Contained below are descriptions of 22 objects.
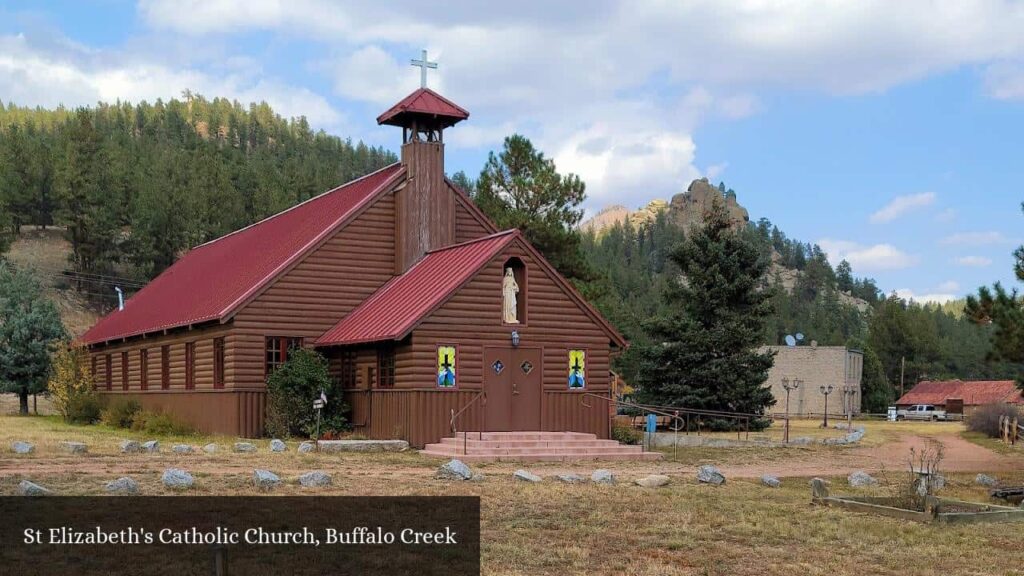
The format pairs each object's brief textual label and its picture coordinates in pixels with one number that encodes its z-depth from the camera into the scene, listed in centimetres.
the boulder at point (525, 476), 1962
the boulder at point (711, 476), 2066
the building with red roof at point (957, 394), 9662
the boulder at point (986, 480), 2317
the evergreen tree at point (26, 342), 5234
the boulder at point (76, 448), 2466
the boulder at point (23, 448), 2431
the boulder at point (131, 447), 2542
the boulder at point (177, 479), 1726
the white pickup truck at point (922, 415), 8644
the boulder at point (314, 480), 1812
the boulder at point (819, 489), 1761
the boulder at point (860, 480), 2133
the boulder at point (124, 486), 1627
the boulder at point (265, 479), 1767
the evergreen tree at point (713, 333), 4309
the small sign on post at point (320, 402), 2773
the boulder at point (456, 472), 1986
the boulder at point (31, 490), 1568
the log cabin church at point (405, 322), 2958
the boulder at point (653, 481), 1981
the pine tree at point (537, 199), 5528
